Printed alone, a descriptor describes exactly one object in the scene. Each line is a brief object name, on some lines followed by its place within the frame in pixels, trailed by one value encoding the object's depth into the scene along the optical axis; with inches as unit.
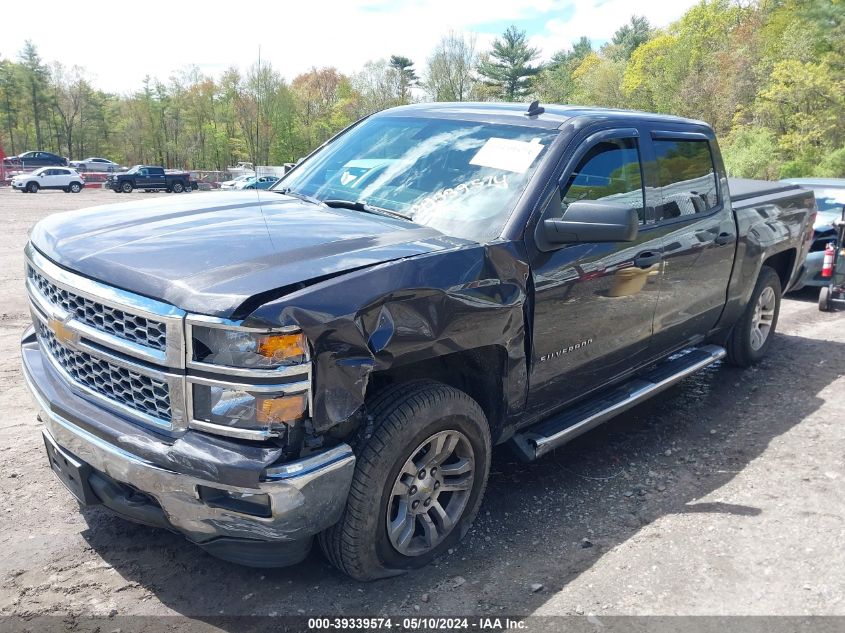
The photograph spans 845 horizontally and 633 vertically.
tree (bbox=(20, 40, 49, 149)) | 2568.9
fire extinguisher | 320.8
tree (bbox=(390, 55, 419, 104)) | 2901.1
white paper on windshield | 137.6
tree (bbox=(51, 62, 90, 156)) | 2800.2
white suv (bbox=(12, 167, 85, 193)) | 1467.8
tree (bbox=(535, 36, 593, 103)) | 2807.6
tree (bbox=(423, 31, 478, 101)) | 2699.3
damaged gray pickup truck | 94.0
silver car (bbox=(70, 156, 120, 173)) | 2294.5
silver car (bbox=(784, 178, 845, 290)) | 348.5
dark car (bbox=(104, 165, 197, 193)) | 1583.4
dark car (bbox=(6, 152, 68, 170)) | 1982.8
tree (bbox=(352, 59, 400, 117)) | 2824.8
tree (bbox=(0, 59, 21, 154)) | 2566.4
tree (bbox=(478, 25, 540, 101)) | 2790.4
